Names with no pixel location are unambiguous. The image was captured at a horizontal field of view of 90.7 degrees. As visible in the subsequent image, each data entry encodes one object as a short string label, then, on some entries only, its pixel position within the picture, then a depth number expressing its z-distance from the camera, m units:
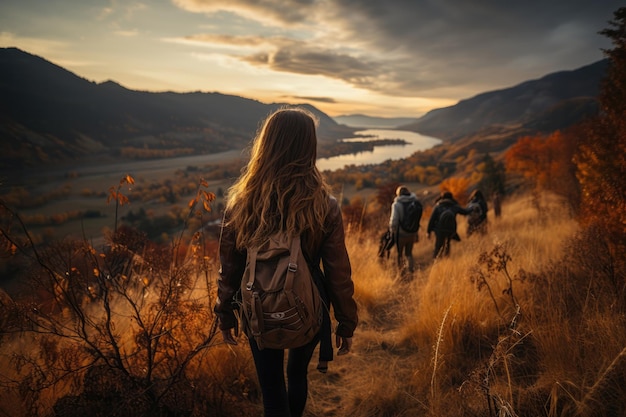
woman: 1.48
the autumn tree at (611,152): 2.76
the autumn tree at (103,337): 1.78
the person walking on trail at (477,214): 7.92
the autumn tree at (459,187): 46.08
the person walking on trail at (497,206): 11.86
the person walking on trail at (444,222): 6.12
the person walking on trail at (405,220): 5.82
